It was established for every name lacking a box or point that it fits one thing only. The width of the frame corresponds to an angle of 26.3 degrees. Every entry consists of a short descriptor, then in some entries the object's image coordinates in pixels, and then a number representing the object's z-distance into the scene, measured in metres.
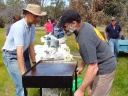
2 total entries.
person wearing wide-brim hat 3.59
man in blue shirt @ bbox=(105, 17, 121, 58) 9.18
